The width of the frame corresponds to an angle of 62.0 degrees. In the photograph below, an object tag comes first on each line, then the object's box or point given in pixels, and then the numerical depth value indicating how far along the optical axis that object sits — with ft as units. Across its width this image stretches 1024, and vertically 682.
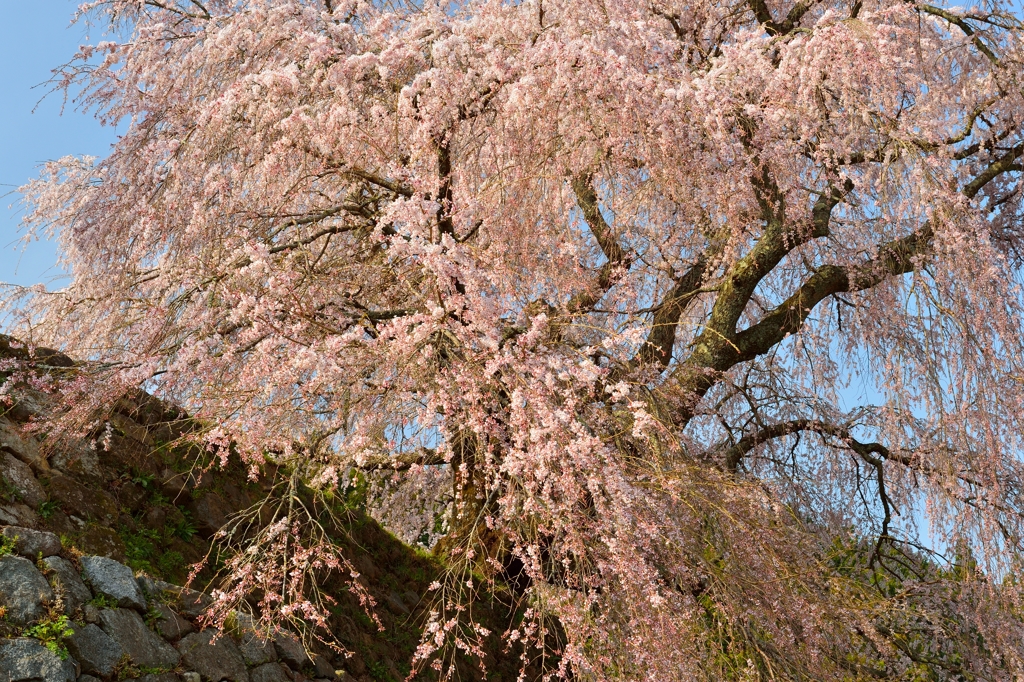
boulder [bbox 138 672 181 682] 14.17
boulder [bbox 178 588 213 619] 15.79
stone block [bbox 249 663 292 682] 15.74
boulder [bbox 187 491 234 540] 18.61
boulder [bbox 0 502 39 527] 14.90
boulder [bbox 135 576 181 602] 15.47
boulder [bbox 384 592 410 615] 21.30
